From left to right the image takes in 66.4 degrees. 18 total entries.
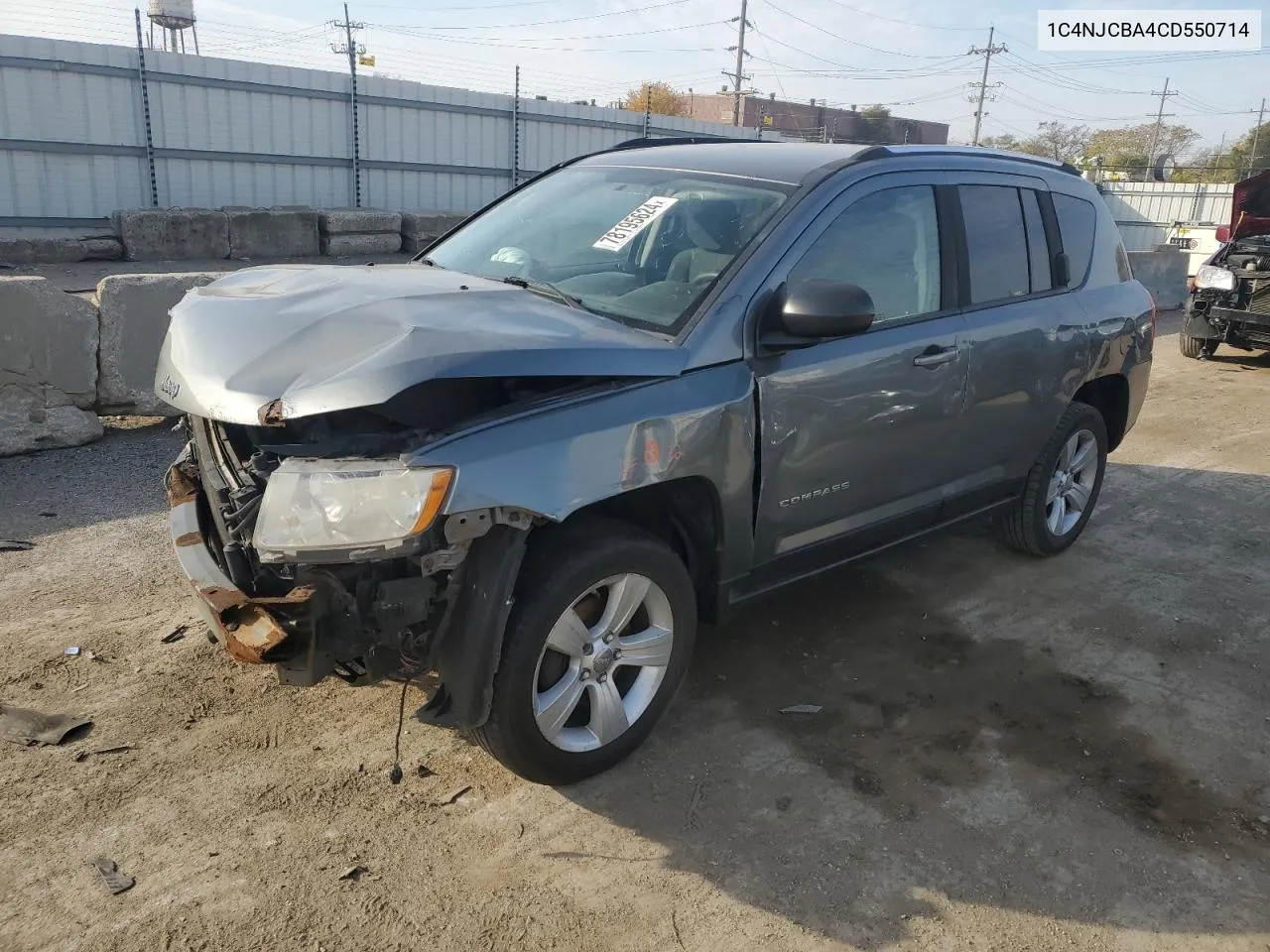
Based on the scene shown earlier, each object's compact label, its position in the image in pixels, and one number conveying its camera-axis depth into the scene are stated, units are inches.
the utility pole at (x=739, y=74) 1953.2
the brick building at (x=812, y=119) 2129.7
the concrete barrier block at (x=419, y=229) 590.2
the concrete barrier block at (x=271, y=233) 526.9
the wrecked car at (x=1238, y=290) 418.9
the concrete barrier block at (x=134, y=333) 234.7
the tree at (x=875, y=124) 2062.5
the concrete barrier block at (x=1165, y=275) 603.5
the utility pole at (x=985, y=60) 2379.4
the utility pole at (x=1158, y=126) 2517.0
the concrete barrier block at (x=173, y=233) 501.7
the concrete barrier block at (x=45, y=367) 221.1
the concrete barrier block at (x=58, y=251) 461.1
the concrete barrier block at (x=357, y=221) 552.1
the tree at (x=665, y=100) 2273.6
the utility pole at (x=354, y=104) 639.1
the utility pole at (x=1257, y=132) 1914.1
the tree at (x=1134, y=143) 2434.8
